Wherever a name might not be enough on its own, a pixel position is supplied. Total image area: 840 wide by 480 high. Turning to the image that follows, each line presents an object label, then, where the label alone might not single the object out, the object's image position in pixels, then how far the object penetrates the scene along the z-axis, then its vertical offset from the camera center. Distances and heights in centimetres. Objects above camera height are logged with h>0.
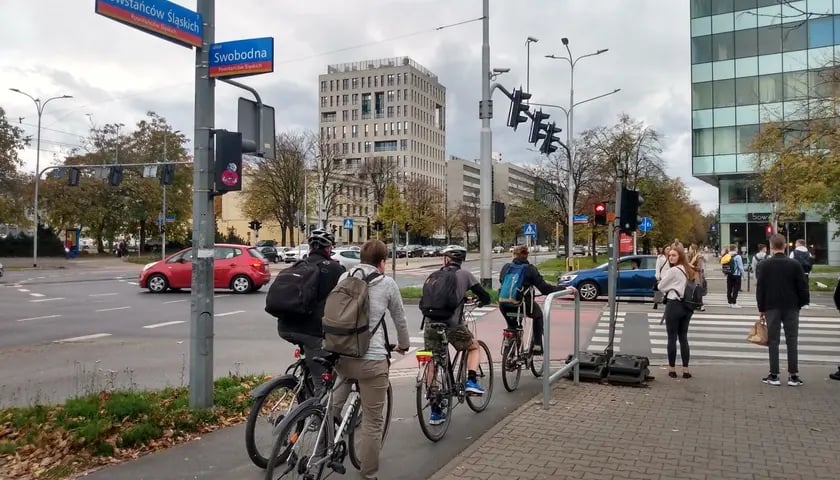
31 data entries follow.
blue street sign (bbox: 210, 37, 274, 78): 568 +167
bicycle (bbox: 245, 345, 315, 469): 439 -116
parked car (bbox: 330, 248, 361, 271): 3316 -58
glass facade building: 4434 +1076
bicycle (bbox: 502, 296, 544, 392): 717 -130
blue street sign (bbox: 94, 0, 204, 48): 514 +190
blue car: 1934 -110
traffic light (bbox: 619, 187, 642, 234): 841 +42
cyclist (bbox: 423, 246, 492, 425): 574 -79
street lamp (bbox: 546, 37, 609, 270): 3030 +589
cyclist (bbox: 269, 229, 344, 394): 484 -58
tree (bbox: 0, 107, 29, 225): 4609 +503
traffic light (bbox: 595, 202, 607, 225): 990 +47
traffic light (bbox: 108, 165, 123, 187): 3299 +345
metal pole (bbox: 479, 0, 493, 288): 1906 +257
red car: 2155 -103
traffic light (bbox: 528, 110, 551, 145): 1975 +364
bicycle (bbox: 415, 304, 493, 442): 524 -123
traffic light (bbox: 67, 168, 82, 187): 3292 +334
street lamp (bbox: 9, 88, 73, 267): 3956 +591
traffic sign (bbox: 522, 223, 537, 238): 3022 +62
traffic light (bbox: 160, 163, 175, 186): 3275 +353
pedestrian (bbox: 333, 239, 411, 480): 416 -83
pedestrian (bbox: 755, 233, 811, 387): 755 -64
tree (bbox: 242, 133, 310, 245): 6209 +622
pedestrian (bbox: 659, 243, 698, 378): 795 -81
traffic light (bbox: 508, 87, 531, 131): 1839 +394
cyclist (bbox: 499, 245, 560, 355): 743 -56
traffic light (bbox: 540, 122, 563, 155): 2009 +335
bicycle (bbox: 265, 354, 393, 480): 388 -123
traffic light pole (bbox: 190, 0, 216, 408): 577 -26
